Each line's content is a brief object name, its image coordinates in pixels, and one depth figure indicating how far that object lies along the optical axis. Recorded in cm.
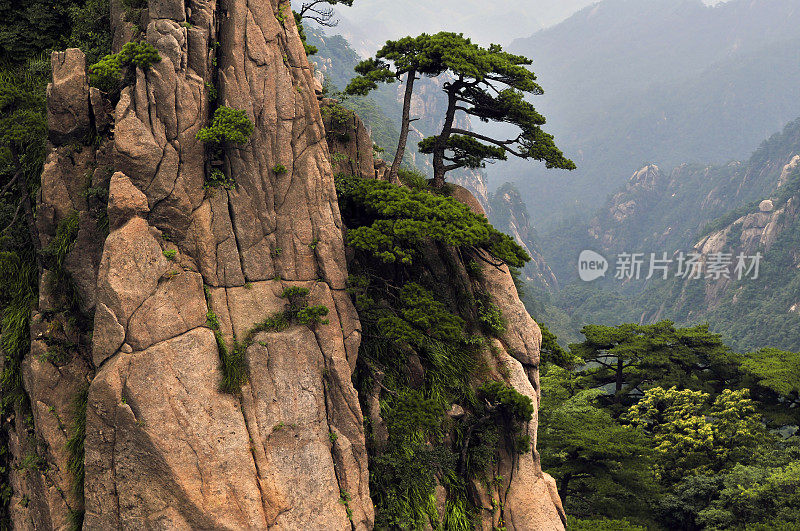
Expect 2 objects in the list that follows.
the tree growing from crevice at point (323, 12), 1868
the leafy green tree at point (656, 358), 2984
